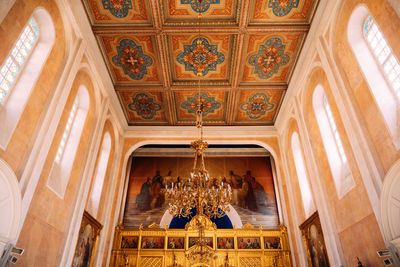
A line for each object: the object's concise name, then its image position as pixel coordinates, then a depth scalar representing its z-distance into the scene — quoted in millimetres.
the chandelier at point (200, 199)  6988
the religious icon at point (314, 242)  8484
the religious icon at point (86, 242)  8538
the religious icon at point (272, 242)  11303
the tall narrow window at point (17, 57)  5660
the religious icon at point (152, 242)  11359
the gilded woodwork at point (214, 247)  10922
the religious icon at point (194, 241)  11341
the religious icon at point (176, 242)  11352
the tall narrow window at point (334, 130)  7825
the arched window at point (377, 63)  5626
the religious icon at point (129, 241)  11352
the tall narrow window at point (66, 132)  7959
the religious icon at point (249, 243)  11312
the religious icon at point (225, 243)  11336
